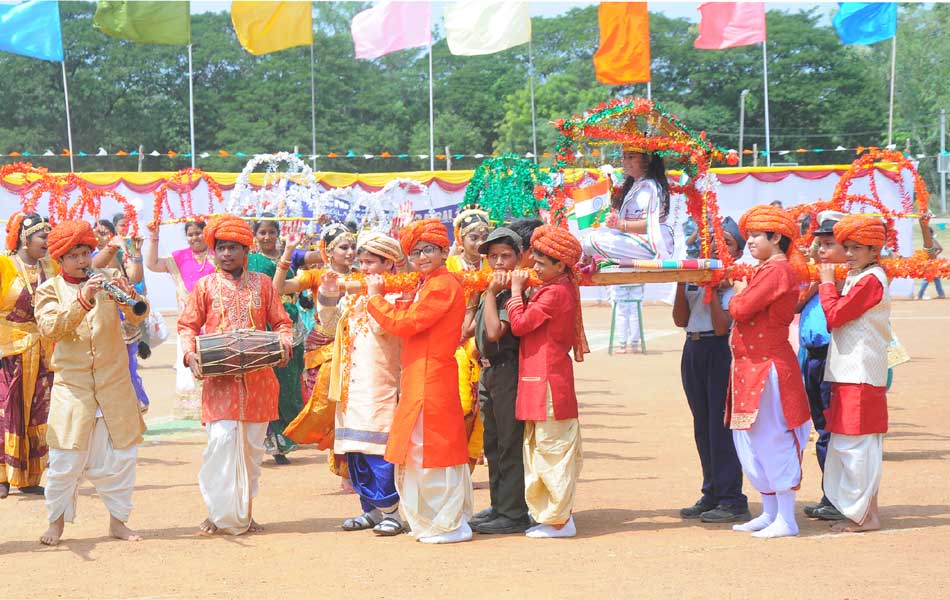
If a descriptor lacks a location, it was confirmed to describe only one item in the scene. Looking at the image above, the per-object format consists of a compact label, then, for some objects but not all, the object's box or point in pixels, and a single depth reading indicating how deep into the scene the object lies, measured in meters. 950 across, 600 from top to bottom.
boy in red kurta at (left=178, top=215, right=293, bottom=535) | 6.96
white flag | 27.17
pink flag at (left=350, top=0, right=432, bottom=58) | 28.19
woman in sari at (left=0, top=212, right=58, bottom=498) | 8.22
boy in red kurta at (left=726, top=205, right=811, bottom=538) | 6.74
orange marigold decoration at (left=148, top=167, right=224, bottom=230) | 9.20
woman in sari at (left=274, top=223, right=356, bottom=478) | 8.02
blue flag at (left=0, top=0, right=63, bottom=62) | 25.80
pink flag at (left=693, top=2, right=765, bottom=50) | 28.28
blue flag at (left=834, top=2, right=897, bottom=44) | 27.30
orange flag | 27.12
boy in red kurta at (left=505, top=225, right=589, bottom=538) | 6.79
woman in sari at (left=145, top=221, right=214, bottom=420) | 10.31
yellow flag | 26.16
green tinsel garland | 8.83
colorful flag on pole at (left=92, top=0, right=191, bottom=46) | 25.56
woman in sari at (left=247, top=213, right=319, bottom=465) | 9.73
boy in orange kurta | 6.76
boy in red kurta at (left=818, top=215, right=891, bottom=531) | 6.83
